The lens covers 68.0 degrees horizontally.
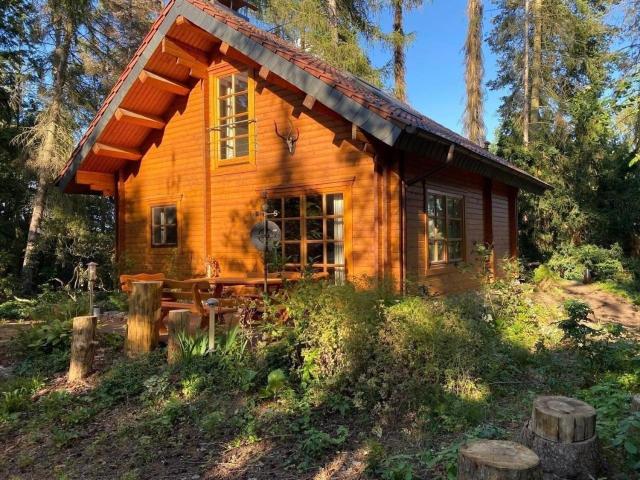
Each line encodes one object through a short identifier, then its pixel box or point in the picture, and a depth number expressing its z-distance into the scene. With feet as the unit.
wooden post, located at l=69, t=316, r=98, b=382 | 19.49
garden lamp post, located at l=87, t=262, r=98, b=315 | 24.03
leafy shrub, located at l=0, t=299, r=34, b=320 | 34.27
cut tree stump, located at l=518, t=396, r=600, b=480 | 9.26
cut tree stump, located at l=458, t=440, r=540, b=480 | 7.78
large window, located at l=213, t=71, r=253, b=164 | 30.42
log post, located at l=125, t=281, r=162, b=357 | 20.35
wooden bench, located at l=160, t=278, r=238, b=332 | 20.92
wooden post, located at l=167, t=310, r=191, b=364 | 18.79
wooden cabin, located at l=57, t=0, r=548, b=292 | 24.61
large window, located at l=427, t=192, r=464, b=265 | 28.17
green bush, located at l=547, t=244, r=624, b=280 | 45.52
